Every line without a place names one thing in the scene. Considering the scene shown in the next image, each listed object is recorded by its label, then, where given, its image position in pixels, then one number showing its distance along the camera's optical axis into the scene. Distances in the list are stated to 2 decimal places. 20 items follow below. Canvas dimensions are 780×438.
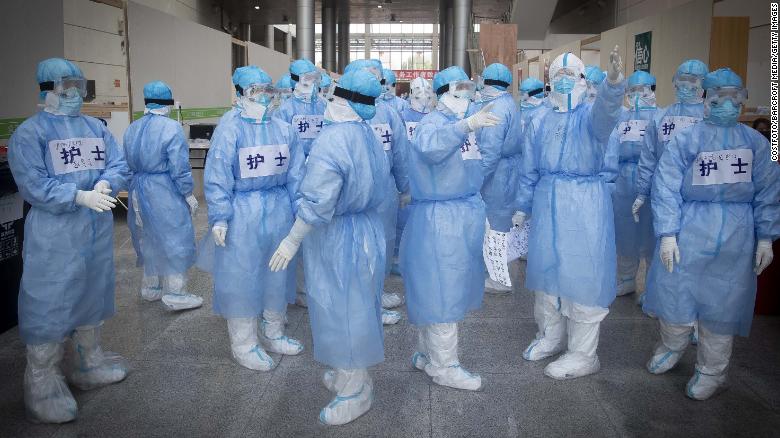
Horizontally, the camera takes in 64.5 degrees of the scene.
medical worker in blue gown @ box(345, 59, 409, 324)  4.23
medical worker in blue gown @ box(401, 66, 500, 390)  3.03
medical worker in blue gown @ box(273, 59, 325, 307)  4.91
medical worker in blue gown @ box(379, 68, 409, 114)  6.10
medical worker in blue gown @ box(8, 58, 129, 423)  2.87
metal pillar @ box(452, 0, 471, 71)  16.92
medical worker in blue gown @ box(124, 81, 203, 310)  4.29
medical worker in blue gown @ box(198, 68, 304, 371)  3.32
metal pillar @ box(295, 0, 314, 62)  17.17
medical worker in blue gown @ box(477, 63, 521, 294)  4.48
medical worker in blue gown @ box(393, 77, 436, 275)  4.93
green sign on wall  7.47
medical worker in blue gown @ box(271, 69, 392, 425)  2.64
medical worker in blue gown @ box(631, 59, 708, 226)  4.06
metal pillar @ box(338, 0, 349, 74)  23.39
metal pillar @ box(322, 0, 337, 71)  21.66
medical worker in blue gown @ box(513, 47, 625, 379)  3.27
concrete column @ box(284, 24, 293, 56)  26.74
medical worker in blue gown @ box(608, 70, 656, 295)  4.66
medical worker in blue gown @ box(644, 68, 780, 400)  3.04
